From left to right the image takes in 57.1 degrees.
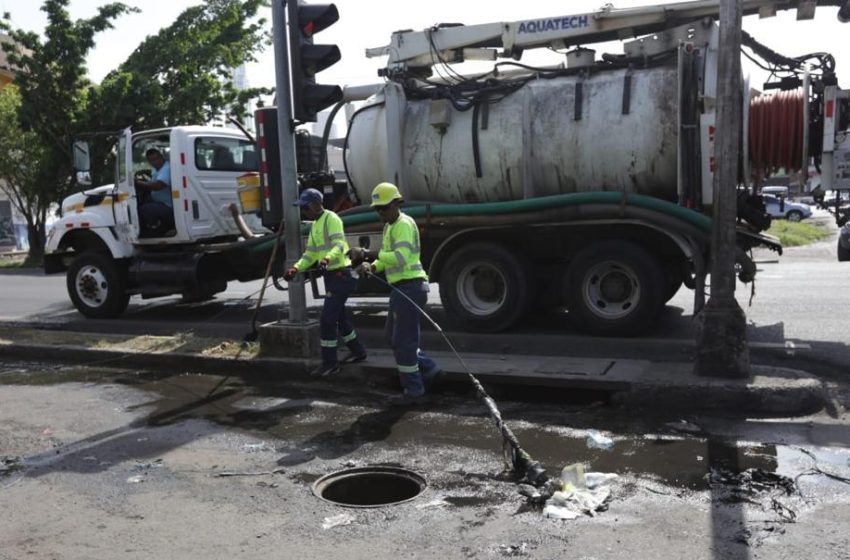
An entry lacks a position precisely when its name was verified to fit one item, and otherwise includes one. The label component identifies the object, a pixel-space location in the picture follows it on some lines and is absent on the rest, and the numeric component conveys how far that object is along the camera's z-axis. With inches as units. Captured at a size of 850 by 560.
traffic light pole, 279.3
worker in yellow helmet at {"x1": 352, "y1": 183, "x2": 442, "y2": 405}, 237.6
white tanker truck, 301.1
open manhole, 172.1
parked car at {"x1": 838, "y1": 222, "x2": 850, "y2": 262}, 422.6
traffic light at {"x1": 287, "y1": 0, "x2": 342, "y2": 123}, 274.8
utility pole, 221.5
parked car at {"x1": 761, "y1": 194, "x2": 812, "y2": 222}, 1274.6
